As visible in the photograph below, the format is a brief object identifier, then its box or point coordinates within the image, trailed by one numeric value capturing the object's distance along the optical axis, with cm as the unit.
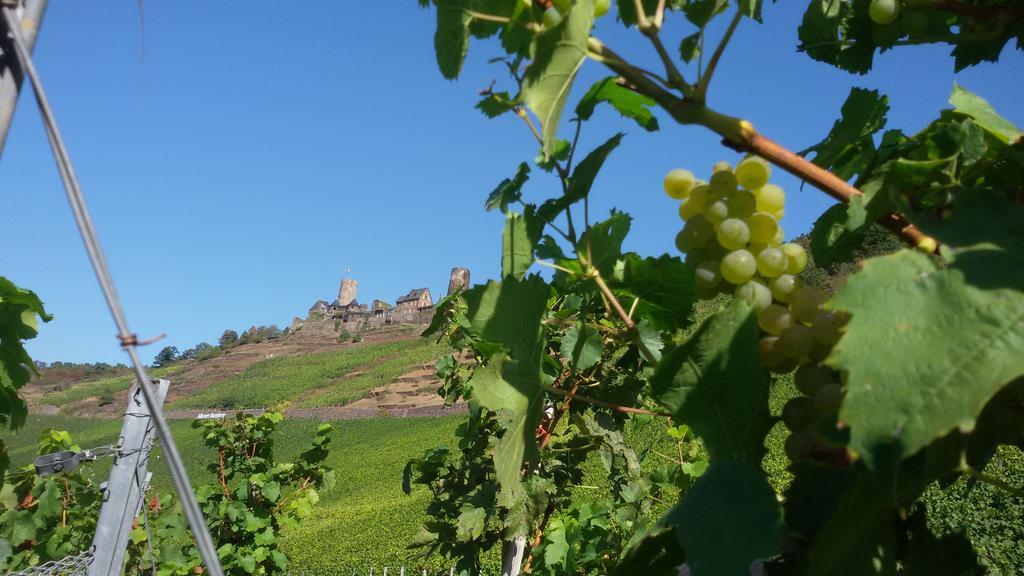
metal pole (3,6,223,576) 54
